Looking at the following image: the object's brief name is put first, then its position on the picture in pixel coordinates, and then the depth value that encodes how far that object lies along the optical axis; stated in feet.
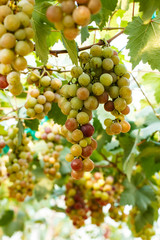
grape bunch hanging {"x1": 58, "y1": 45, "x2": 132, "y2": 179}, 2.08
